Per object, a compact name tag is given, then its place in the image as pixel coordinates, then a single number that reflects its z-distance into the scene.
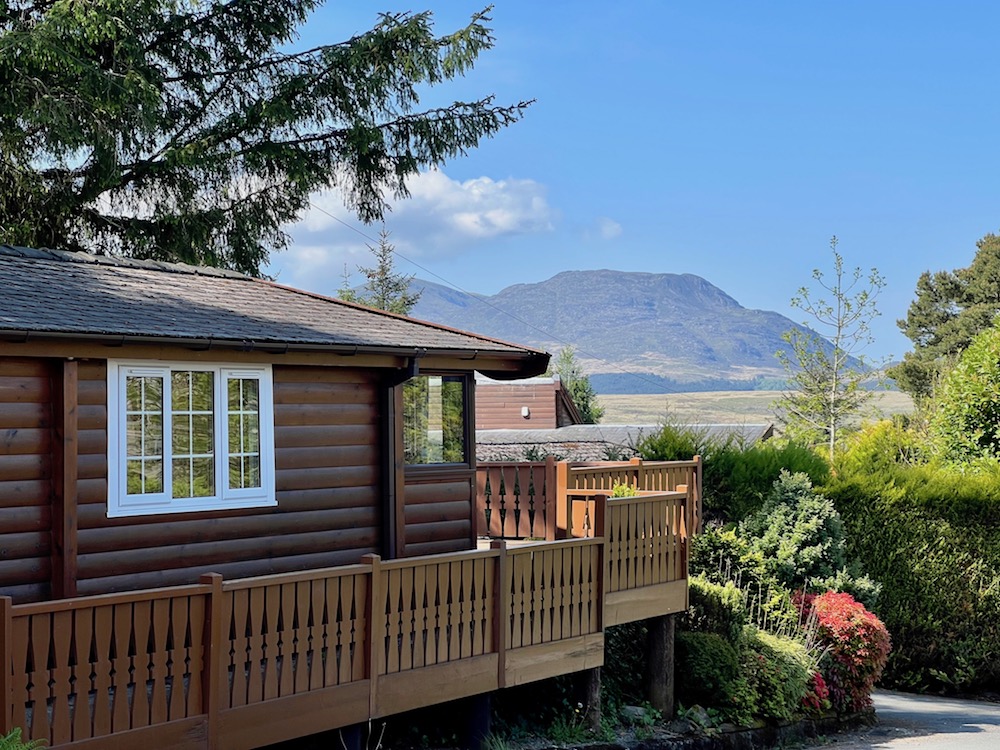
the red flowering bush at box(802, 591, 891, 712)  15.45
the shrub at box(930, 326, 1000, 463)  19.78
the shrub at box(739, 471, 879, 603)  16.73
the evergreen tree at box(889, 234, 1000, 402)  54.09
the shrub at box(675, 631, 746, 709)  13.96
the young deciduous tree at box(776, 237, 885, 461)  35.31
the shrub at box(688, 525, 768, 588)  16.45
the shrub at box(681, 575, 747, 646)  14.88
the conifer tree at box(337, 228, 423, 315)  55.53
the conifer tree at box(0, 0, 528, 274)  19.73
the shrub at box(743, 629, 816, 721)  14.27
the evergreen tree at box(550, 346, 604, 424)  66.58
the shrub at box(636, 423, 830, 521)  18.06
